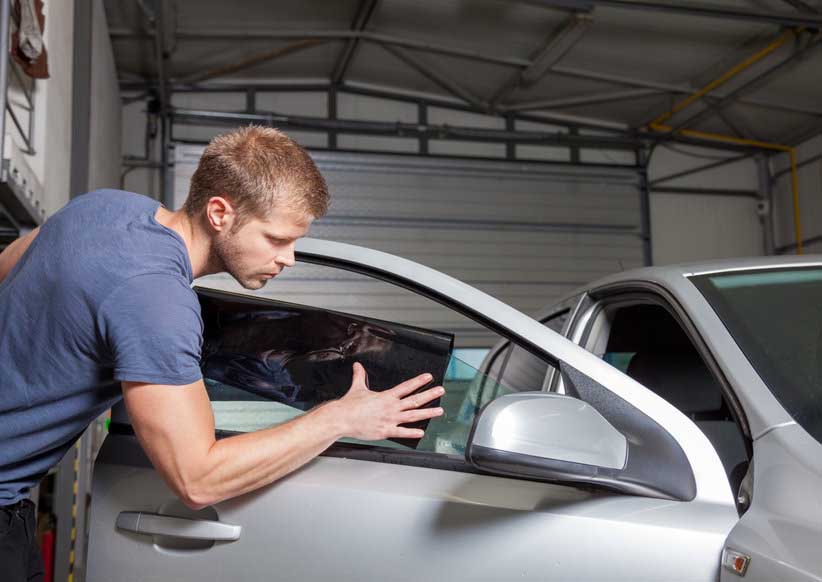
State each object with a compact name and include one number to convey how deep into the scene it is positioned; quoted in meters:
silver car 1.25
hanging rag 3.21
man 1.26
